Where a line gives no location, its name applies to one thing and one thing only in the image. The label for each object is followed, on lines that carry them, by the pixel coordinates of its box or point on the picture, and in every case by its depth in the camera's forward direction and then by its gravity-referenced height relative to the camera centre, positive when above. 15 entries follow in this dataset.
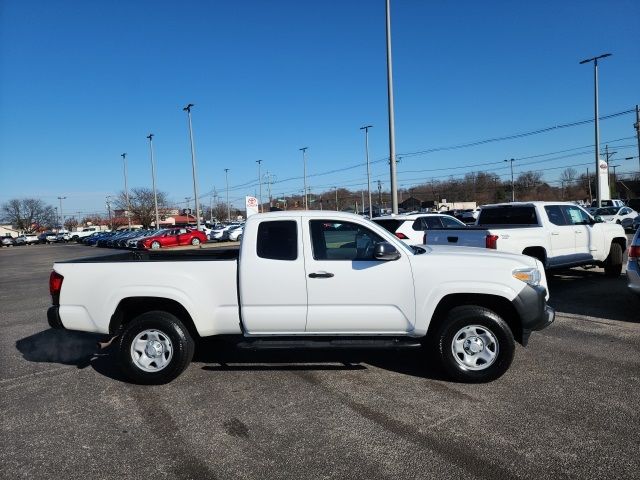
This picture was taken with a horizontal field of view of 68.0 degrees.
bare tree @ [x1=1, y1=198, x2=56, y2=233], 120.38 +3.50
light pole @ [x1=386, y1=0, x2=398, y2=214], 17.92 +2.91
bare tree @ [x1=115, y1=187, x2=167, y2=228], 96.06 +2.80
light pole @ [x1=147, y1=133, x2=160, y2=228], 55.21 +5.90
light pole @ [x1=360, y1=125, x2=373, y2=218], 53.59 +6.49
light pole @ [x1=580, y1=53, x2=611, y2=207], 33.16 +7.30
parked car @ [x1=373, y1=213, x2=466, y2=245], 12.62 -0.51
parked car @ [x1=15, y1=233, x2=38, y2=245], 67.12 -1.76
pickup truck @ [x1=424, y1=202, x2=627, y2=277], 9.18 -0.73
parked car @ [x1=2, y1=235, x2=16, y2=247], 65.38 -1.84
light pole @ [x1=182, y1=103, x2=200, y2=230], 41.53 +4.94
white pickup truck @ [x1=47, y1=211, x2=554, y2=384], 4.86 -0.89
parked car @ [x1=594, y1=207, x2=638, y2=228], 29.52 -1.28
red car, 35.72 -1.52
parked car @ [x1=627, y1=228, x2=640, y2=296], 7.33 -1.16
